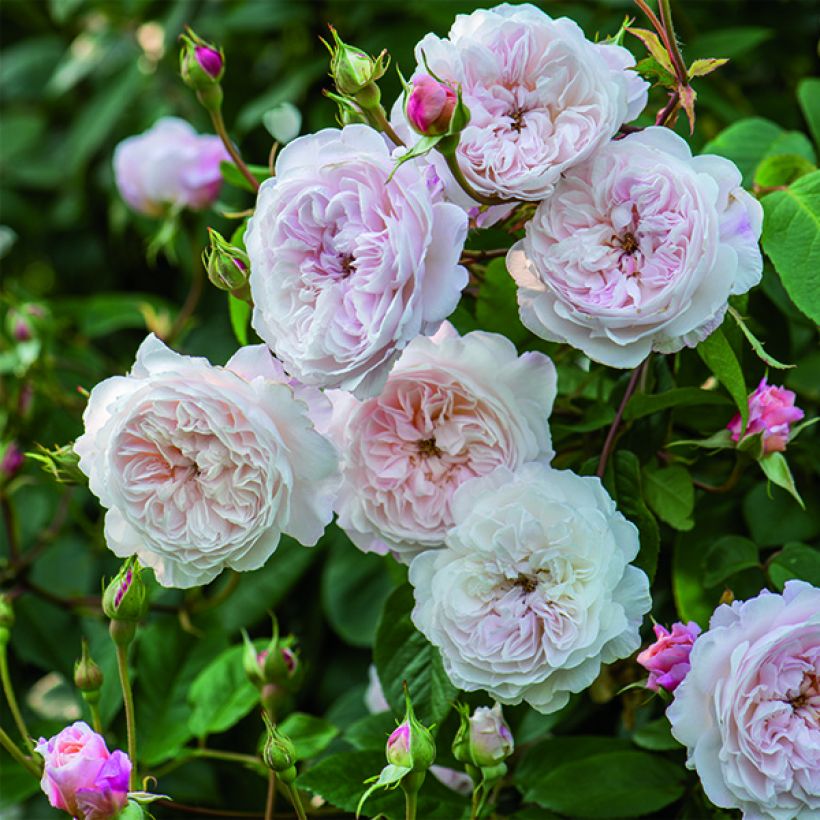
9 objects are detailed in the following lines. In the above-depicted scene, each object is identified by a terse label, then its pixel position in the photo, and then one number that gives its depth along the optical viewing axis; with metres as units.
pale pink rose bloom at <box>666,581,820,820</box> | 0.84
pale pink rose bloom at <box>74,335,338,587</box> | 0.85
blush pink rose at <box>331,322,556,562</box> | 0.86
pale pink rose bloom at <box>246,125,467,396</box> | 0.83
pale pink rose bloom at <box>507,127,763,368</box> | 0.83
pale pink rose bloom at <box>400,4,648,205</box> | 0.84
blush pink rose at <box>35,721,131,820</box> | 0.84
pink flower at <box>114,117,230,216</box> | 1.12
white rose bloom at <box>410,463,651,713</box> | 0.84
